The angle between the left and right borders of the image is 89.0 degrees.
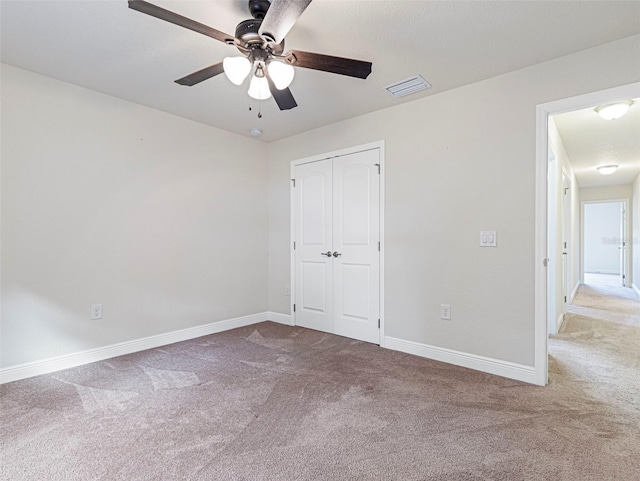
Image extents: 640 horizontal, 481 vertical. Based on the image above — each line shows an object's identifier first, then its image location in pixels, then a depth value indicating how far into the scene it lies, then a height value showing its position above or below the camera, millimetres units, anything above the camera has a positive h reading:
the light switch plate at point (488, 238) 2678 -27
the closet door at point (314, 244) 3840 -105
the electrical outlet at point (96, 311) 2910 -671
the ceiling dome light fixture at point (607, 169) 5698 +1165
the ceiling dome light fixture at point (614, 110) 2925 +1142
